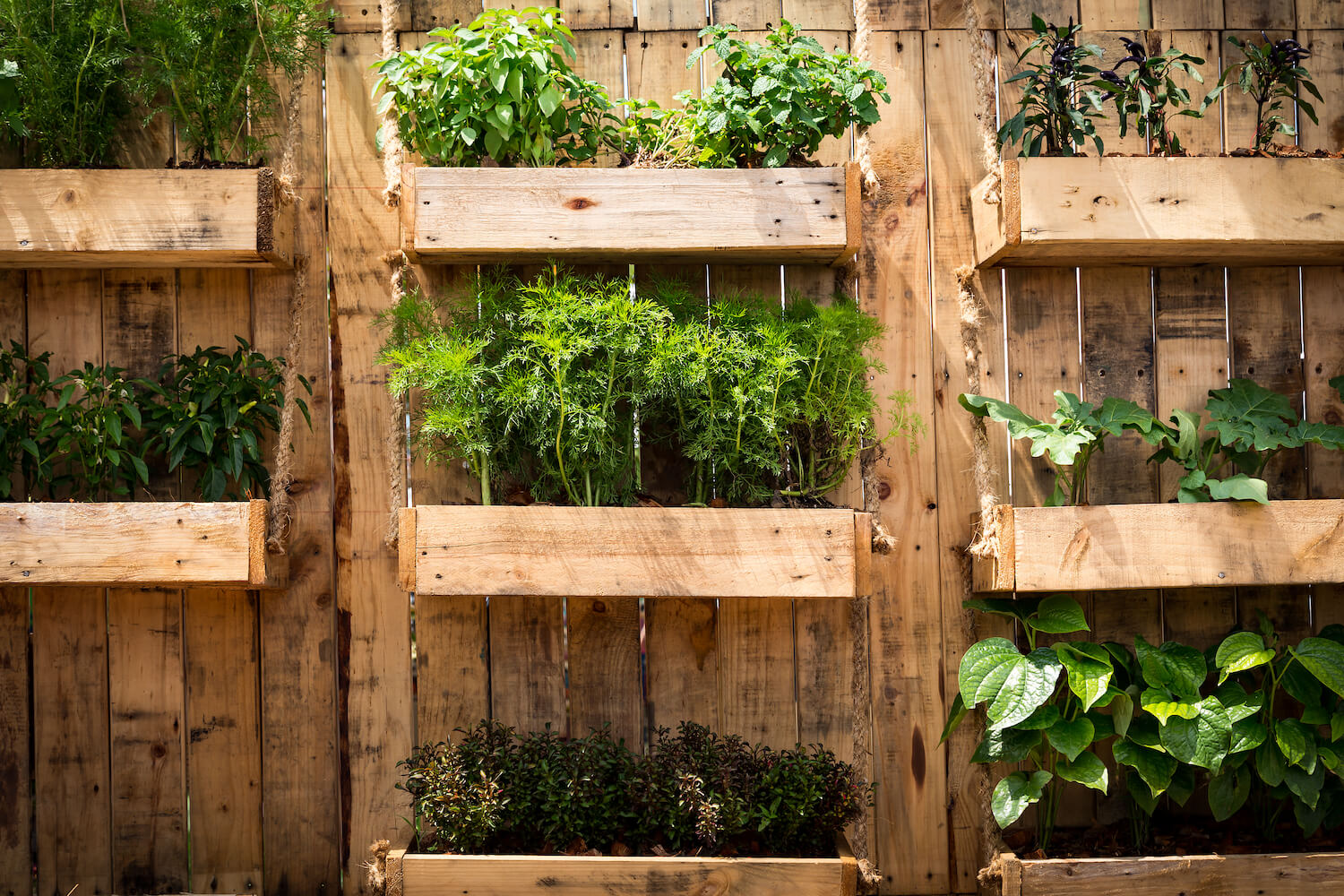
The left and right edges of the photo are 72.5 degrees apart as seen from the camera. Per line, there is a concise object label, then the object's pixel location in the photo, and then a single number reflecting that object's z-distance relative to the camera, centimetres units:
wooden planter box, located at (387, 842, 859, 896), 181
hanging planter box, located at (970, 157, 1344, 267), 198
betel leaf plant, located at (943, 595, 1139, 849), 188
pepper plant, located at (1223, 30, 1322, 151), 203
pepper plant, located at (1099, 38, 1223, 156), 202
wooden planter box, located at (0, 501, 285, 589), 187
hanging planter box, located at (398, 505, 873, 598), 185
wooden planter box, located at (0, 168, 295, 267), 196
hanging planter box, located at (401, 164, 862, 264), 192
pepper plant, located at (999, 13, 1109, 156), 199
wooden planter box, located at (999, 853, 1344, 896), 190
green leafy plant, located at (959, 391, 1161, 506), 196
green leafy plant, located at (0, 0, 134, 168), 194
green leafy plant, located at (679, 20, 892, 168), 185
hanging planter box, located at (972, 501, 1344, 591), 193
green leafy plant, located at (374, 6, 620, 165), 186
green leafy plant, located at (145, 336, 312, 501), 198
